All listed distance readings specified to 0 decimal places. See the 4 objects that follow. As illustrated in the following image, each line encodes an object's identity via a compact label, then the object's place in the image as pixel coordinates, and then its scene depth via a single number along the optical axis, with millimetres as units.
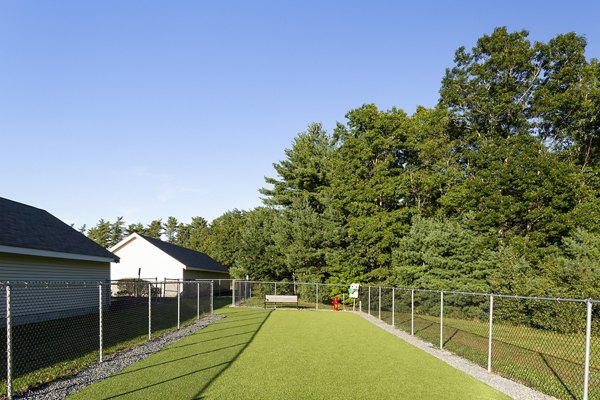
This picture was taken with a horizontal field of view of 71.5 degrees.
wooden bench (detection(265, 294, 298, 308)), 23722
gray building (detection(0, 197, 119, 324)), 14367
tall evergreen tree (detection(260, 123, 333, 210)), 39562
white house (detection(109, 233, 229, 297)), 33844
